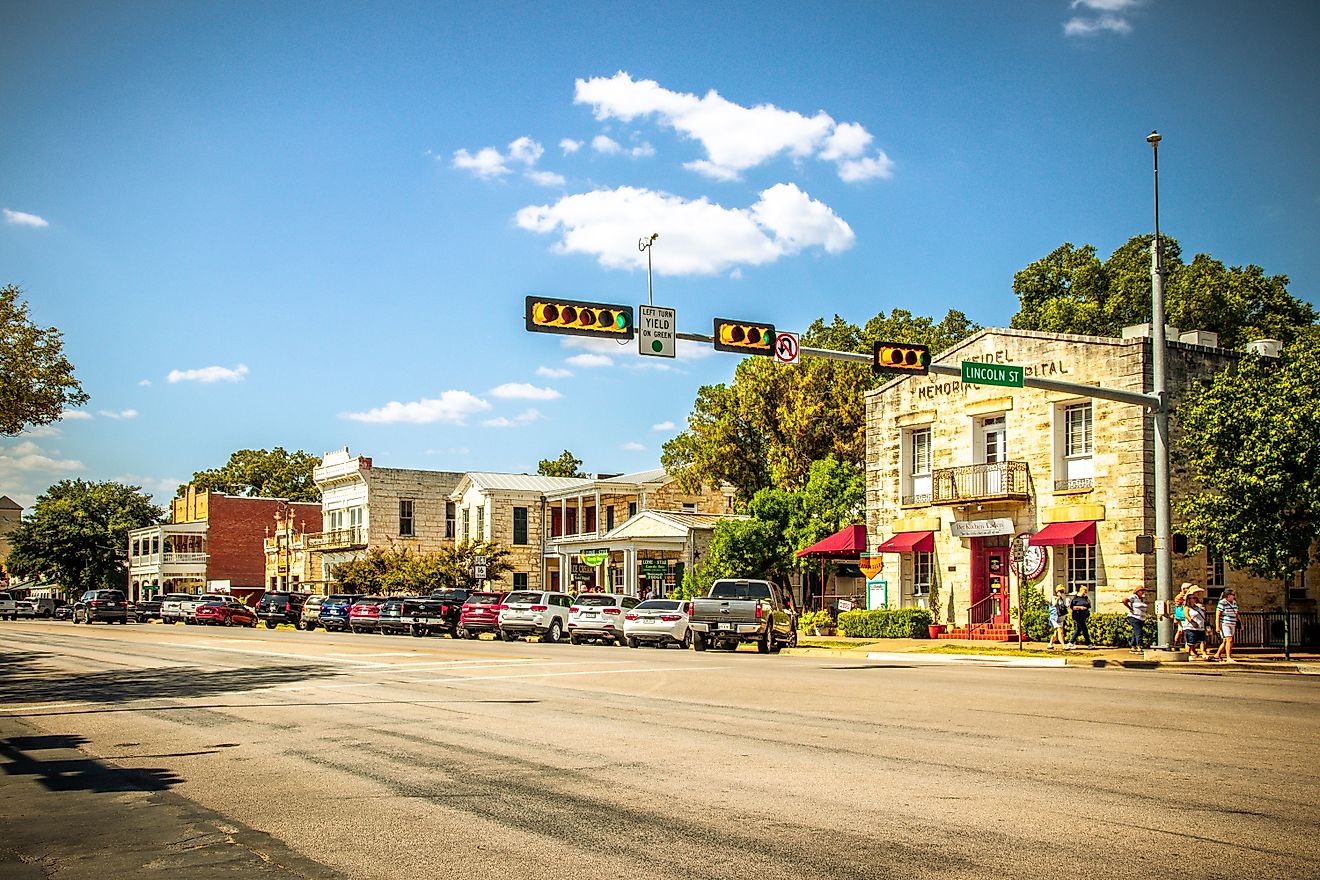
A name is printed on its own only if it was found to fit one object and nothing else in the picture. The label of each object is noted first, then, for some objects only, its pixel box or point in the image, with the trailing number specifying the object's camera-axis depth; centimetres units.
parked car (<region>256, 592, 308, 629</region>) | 5762
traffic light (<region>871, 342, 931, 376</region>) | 2259
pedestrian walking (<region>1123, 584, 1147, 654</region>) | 2931
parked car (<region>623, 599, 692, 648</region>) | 3341
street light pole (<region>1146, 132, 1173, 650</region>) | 2633
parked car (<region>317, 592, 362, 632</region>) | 5203
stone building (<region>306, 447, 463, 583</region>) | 7419
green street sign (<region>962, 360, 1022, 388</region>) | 2416
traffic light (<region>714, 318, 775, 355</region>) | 2158
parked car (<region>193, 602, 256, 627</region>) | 5962
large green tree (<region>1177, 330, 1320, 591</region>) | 2769
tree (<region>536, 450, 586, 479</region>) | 9875
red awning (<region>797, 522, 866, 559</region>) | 4281
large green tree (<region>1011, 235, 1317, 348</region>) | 5081
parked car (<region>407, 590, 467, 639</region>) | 4566
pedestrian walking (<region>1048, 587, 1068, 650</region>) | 3141
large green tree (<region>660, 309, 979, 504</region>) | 5181
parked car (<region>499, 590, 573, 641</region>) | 3944
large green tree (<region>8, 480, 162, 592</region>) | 9856
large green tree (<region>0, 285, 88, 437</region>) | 2214
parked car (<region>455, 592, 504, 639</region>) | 4172
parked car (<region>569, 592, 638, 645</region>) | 3675
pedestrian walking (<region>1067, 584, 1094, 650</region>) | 3059
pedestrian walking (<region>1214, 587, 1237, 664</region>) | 2630
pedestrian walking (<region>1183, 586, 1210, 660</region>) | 2711
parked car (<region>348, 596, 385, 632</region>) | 4925
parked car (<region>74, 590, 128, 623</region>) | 6281
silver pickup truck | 3181
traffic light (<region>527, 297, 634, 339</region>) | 1945
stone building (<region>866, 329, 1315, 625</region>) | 3284
